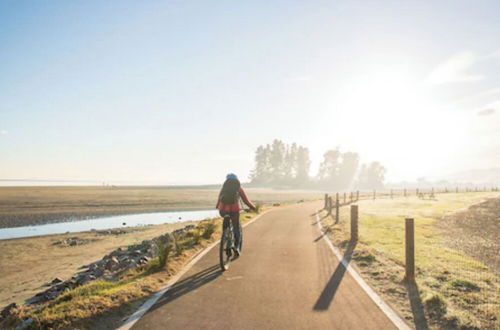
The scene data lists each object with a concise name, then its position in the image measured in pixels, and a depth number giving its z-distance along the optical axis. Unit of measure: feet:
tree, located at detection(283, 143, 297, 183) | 435.94
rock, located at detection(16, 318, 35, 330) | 16.61
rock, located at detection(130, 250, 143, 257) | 44.14
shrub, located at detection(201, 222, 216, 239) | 45.32
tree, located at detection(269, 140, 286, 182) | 434.71
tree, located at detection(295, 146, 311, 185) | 432.66
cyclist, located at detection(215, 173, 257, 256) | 29.25
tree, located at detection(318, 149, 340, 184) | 442.79
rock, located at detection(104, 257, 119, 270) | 39.23
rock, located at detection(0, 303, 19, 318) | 24.24
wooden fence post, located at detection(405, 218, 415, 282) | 25.75
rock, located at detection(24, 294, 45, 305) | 29.91
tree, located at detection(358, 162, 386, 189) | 472.44
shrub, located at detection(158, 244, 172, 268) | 28.50
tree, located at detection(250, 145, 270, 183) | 437.58
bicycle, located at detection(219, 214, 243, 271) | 27.91
